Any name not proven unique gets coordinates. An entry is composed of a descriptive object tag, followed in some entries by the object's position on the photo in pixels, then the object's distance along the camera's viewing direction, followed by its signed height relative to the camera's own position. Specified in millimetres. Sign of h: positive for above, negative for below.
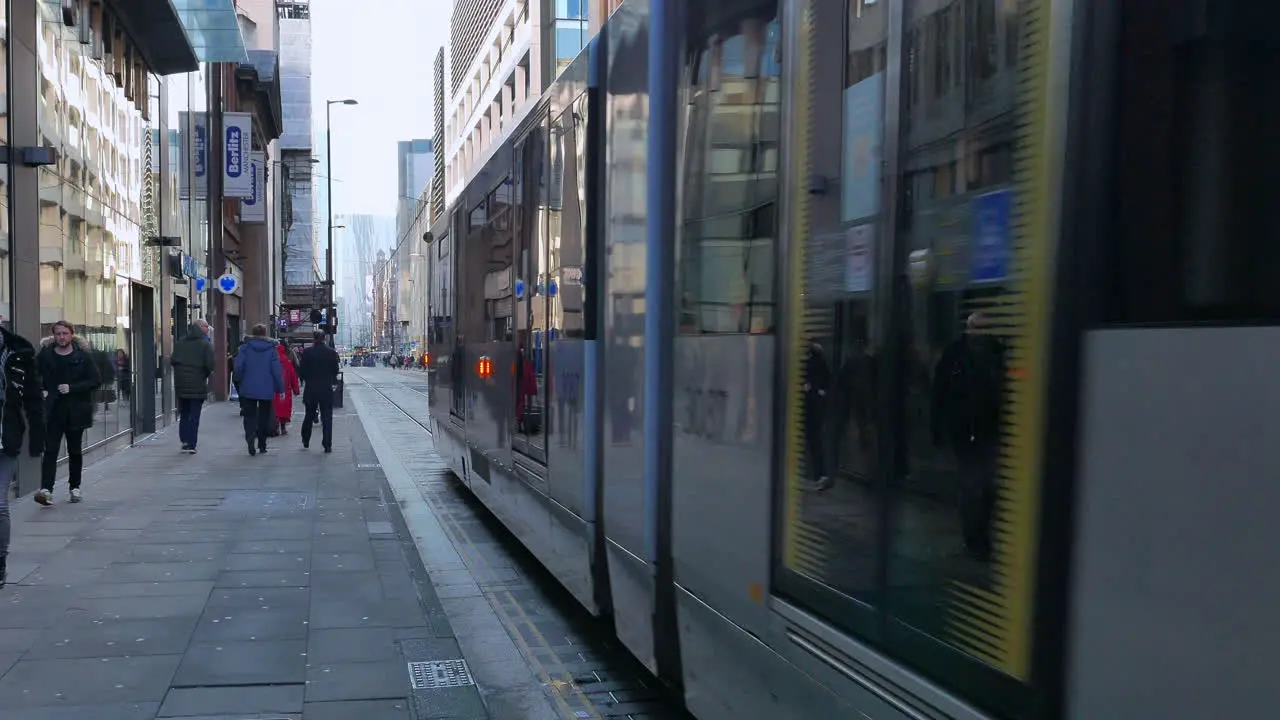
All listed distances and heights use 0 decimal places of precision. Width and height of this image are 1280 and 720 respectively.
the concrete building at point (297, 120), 105125 +17608
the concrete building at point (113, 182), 12031 +1653
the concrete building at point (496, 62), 46625 +11545
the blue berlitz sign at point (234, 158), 32844 +4040
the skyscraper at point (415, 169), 186500 +22307
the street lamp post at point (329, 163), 43562 +5345
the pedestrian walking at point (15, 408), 6957 -667
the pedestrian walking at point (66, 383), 10031 -724
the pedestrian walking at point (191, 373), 15242 -947
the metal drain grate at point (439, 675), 5340 -1734
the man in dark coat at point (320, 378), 16078 -1032
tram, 1796 -99
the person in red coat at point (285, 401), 18891 -1614
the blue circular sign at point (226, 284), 28078 +425
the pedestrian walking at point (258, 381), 15547 -1058
